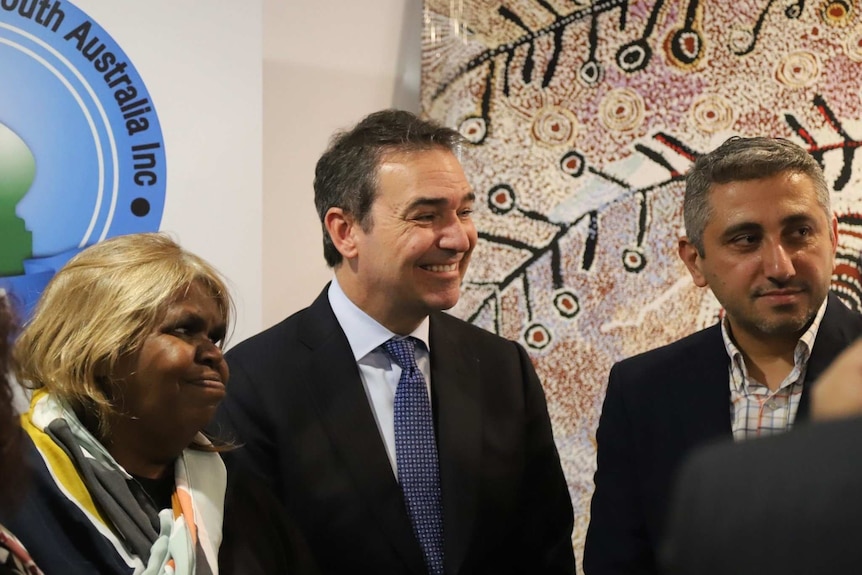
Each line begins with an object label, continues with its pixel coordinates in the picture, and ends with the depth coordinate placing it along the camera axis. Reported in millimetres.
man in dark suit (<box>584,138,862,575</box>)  2277
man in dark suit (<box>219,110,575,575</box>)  2402
